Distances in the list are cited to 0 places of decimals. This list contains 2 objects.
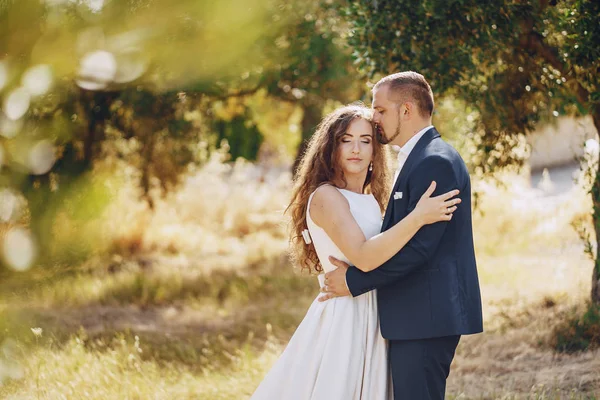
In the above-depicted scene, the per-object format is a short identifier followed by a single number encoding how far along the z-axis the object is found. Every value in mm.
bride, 3283
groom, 3025
